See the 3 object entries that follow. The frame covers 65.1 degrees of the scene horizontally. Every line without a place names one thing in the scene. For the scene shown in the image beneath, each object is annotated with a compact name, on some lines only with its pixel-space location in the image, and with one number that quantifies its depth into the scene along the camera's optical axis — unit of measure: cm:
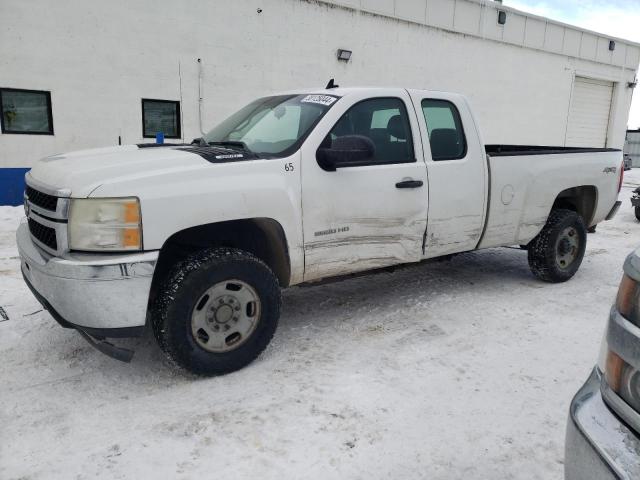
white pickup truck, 282
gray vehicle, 143
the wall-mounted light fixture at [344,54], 1201
